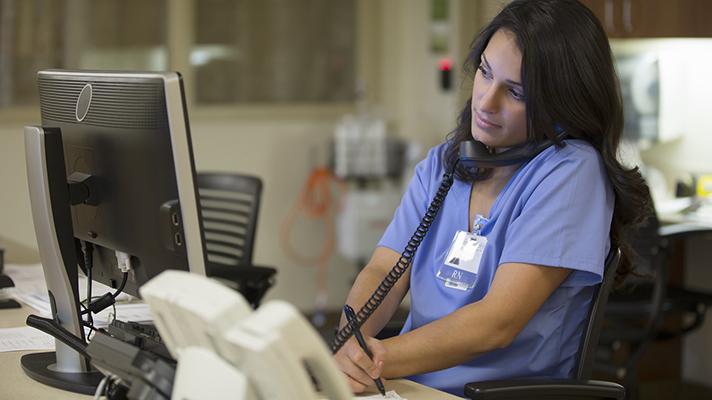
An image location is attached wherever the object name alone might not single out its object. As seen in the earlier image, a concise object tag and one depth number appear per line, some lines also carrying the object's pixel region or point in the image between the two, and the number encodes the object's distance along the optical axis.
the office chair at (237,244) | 5.45
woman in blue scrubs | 4.29
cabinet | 5.63
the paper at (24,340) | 4.45
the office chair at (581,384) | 4.14
